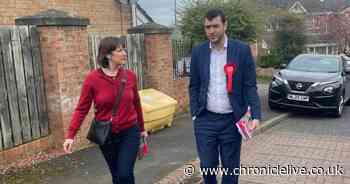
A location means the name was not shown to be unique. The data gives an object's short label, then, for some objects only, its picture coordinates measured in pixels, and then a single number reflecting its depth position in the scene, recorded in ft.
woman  11.35
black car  30.66
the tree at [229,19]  40.63
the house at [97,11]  27.17
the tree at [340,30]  104.78
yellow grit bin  23.47
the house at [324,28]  102.68
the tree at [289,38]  64.03
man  11.98
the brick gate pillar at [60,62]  19.29
